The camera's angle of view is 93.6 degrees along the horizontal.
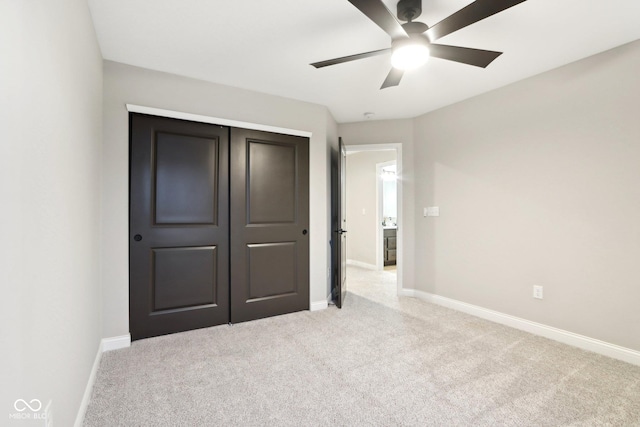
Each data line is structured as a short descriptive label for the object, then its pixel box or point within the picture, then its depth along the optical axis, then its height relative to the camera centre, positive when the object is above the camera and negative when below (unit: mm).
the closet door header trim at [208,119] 2592 +912
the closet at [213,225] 2635 -105
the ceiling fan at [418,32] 1536 +1060
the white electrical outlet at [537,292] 2805 -743
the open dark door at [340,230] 3518 -195
